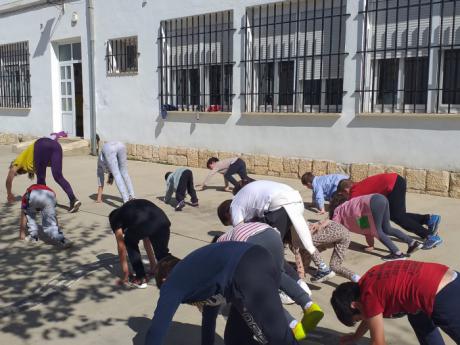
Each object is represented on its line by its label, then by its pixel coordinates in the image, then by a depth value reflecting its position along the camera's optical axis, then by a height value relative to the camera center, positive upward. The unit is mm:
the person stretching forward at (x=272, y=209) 4250 -835
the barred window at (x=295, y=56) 9328 +945
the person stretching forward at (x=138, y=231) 4359 -1050
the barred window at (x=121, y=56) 13117 +1267
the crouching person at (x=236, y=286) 2586 -892
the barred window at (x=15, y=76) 16375 +964
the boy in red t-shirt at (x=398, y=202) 5688 -1045
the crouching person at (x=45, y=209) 5805 -1166
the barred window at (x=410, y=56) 8062 +811
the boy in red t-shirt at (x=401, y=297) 2641 -987
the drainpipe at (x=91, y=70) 13562 +940
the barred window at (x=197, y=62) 11078 +970
